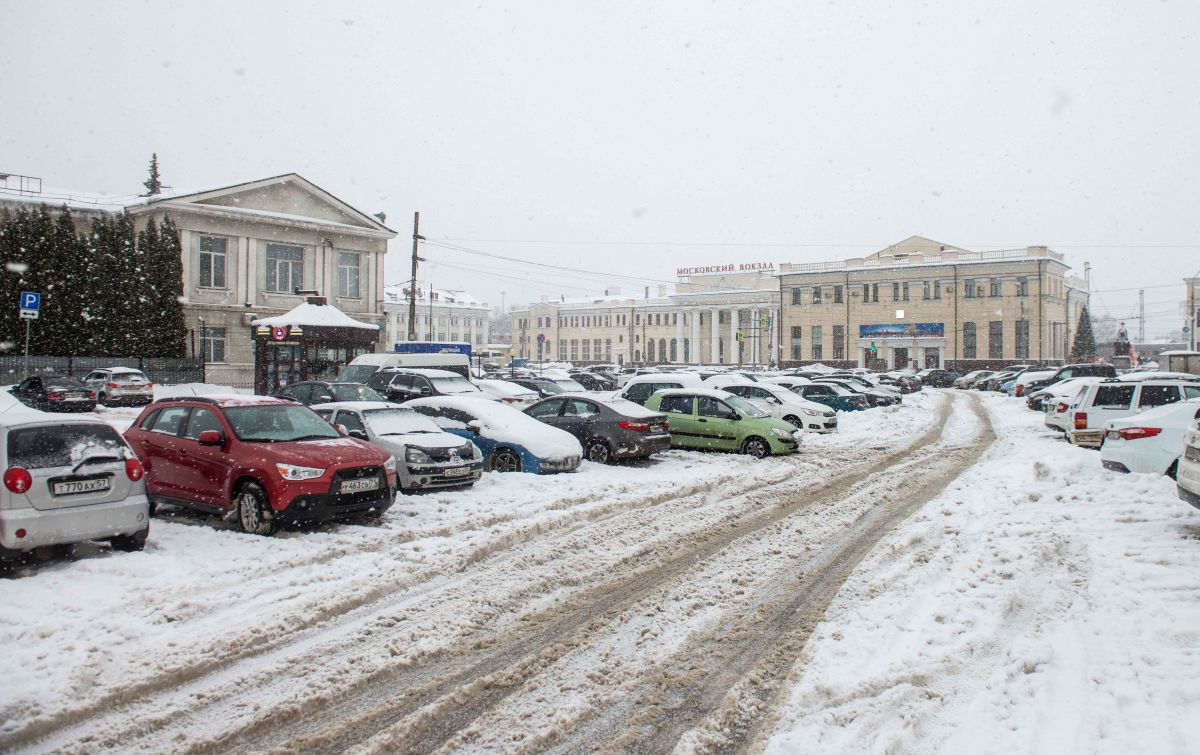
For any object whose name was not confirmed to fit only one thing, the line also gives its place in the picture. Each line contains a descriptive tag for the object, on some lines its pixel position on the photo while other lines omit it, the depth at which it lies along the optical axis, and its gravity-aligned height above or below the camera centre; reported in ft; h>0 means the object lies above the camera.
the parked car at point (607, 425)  49.57 -3.58
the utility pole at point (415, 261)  102.93 +13.55
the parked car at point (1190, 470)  26.17 -3.19
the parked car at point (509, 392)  73.51 -2.29
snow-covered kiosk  99.09 +2.77
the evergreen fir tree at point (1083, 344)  240.94 +9.01
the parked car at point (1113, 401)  54.29 -1.89
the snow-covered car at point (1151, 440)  34.35 -2.90
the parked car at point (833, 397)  98.68 -3.23
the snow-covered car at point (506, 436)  44.35 -3.91
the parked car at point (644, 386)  70.18 -1.60
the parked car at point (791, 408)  74.79 -3.60
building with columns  299.99 +19.39
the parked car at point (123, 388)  93.45 -2.89
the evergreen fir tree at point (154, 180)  200.30 +47.29
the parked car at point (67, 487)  23.22 -3.79
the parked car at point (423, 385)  70.28 -1.67
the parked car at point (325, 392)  62.80 -2.19
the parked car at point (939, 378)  190.19 -1.46
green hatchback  55.57 -3.90
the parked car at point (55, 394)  80.89 -3.24
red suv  29.40 -3.80
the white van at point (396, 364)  87.71 +0.28
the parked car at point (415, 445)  38.34 -3.86
